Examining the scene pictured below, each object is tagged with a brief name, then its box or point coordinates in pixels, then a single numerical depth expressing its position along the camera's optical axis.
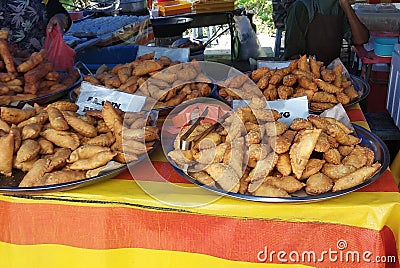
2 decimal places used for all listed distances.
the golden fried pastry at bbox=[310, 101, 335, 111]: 1.93
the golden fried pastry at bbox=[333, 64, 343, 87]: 2.11
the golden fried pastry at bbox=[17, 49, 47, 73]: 2.23
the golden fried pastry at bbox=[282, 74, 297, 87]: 2.03
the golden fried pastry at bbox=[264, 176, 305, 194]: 1.29
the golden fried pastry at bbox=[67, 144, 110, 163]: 1.49
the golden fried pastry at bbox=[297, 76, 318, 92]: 2.00
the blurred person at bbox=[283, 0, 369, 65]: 3.34
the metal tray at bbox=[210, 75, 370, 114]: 2.00
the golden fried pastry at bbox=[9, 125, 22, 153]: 1.54
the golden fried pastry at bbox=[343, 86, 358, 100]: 2.03
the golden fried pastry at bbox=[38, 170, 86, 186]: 1.39
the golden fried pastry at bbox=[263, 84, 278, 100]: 1.98
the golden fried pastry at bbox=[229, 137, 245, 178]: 1.35
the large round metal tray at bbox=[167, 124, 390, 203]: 1.24
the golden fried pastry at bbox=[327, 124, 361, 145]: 1.48
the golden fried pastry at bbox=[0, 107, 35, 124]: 1.69
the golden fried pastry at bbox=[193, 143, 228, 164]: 1.40
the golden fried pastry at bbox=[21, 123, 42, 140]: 1.59
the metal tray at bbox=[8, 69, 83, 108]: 2.11
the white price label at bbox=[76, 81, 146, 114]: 1.92
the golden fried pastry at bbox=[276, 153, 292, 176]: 1.35
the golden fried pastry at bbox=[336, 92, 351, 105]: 1.98
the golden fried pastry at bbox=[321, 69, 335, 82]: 2.10
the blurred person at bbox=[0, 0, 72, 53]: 2.88
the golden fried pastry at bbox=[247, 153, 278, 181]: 1.33
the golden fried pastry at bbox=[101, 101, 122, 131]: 1.63
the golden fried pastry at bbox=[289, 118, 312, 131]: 1.50
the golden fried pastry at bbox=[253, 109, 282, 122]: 1.57
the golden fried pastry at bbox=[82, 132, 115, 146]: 1.56
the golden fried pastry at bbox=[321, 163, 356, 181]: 1.33
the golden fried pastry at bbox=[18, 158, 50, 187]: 1.40
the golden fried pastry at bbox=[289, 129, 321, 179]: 1.34
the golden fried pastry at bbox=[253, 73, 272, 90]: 2.05
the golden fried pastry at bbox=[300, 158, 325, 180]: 1.34
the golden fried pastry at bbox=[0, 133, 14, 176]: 1.48
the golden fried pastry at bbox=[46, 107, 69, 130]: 1.61
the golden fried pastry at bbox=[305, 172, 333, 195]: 1.27
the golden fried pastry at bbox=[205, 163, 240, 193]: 1.30
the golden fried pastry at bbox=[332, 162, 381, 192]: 1.28
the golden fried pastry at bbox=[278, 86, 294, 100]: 1.95
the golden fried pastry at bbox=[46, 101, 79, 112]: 1.82
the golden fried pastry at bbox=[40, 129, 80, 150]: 1.57
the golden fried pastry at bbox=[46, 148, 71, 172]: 1.45
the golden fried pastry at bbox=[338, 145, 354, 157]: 1.46
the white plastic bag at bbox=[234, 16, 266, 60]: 6.35
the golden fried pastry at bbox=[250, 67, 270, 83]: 2.21
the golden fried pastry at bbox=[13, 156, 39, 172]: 1.50
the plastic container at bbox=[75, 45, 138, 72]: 3.67
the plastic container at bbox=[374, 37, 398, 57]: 3.51
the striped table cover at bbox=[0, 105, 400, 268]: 1.27
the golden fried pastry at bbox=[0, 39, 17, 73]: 2.21
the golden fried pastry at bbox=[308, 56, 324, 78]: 2.17
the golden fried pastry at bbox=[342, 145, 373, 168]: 1.37
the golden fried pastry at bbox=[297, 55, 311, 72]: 2.17
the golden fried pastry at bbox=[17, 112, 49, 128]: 1.69
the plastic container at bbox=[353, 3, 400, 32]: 3.88
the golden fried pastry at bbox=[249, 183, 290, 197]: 1.27
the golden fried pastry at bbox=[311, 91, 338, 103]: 1.96
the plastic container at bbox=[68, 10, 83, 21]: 5.62
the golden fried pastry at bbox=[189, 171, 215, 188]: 1.34
